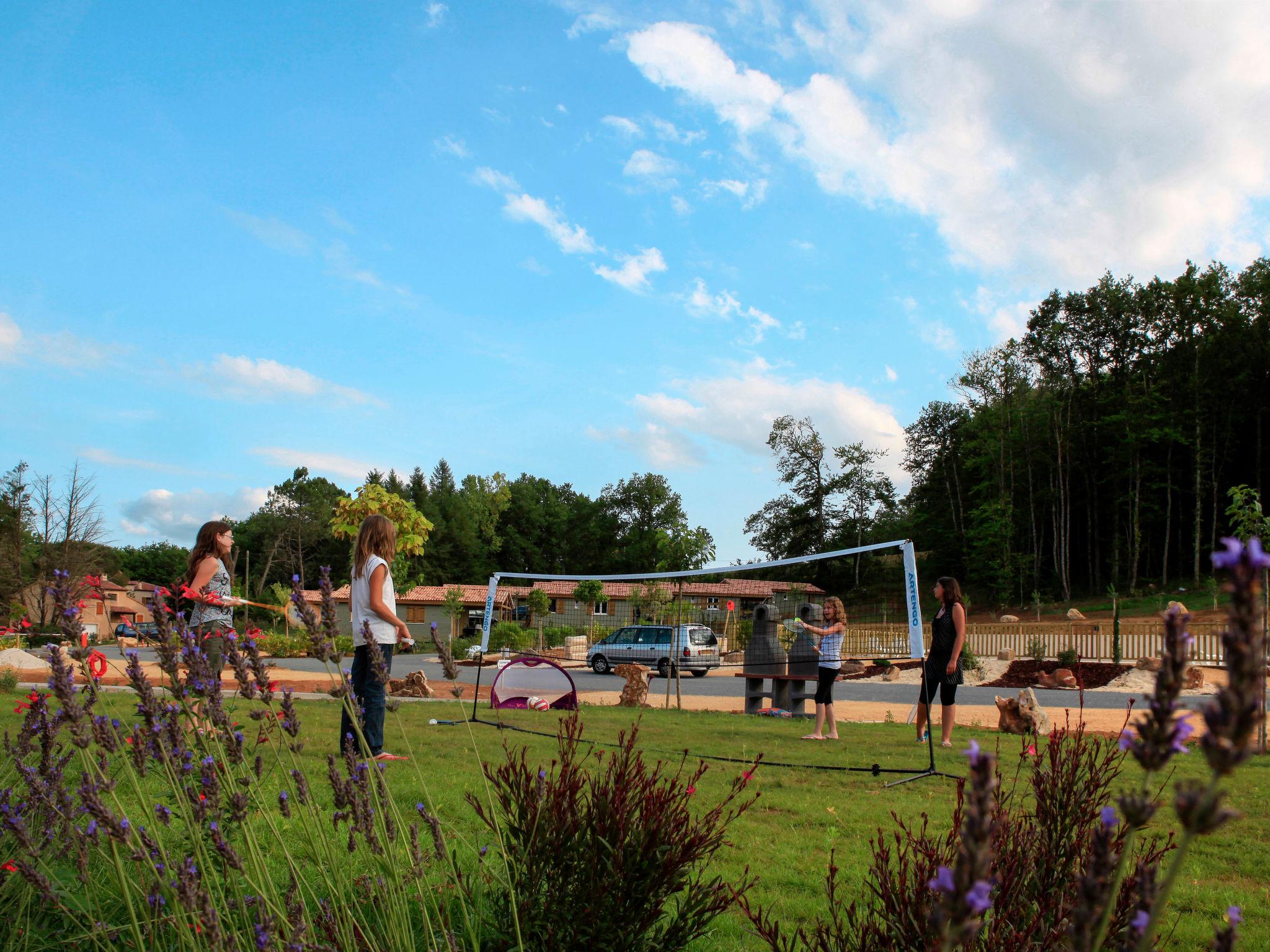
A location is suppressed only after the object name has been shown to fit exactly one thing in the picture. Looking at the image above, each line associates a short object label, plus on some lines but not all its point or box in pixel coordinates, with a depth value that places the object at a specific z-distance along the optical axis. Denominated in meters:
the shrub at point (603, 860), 2.67
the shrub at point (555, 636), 40.81
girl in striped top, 10.17
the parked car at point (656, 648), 28.58
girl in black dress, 8.94
